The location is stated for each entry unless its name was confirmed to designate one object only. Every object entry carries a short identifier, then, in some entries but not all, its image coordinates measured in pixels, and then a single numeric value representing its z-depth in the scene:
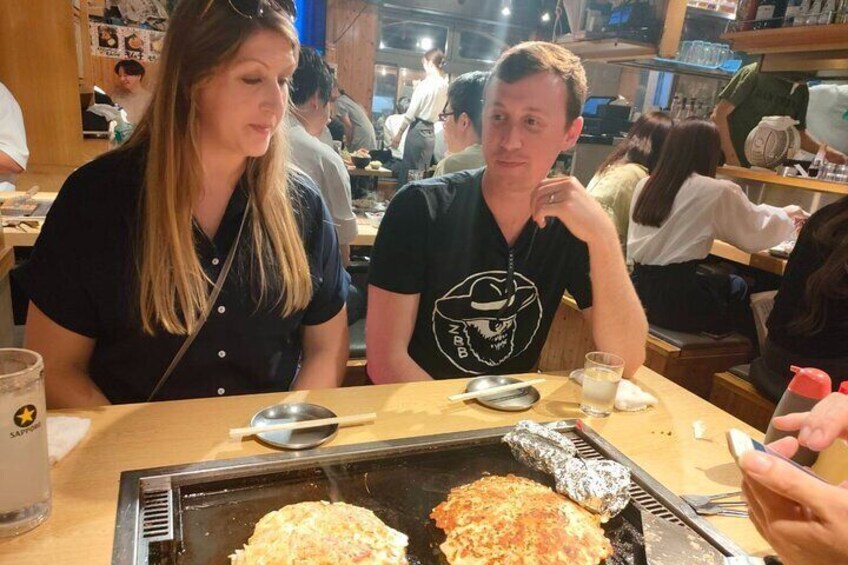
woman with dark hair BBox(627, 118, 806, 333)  3.20
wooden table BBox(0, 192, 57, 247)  2.58
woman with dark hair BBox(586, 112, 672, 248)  3.79
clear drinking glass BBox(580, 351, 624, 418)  1.34
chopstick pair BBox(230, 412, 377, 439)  1.08
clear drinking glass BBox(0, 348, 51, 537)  0.79
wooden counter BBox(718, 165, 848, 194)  3.39
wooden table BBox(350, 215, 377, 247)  3.42
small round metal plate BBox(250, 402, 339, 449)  1.08
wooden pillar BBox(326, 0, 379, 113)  8.98
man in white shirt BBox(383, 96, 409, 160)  8.64
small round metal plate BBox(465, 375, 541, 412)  1.32
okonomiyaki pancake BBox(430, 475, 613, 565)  0.92
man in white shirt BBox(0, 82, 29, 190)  3.59
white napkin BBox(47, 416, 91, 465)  0.98
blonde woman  1.31
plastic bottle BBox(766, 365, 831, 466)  1.11
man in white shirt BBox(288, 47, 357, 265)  3.16
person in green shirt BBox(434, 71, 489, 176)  3.39
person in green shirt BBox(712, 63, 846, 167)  4.21
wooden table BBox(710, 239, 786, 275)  3.16
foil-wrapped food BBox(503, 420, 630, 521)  1.01
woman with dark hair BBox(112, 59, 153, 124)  6.00
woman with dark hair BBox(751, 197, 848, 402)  2.24
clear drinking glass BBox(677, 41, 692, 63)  4.29
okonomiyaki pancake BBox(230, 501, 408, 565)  0.84
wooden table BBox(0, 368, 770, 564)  0.84
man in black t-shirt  1.62
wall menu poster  5.87
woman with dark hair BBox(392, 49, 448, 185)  7.36
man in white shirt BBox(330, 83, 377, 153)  7.41
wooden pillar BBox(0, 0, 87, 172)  4.60
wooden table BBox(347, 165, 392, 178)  5.86
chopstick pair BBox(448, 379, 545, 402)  1.31
